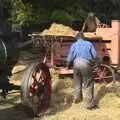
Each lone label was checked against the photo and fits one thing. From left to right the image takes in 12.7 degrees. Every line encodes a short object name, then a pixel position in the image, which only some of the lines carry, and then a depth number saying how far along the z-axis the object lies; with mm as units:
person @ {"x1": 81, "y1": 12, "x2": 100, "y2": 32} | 16203
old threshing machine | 14547
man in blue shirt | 11555
